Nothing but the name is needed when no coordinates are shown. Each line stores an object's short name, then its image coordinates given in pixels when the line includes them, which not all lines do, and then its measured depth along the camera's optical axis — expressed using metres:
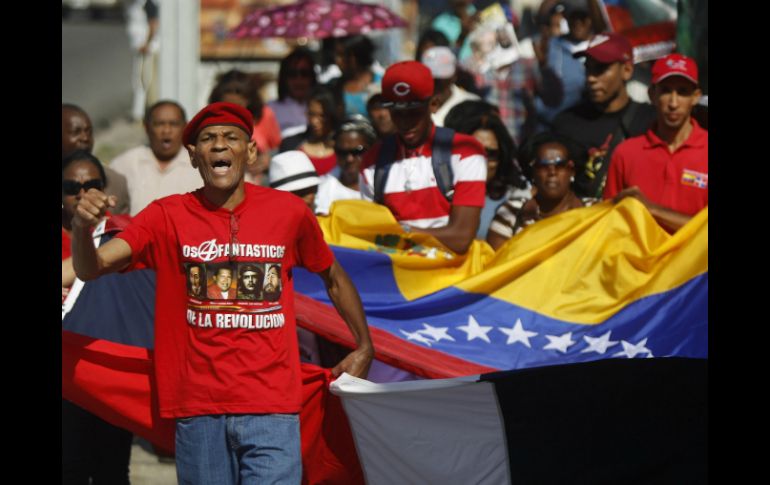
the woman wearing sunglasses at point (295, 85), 20.95
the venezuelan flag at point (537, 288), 13.98
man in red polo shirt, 15.23
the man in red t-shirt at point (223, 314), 10.40
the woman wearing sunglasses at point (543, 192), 15.70
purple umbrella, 21.86
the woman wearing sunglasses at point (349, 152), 17.38
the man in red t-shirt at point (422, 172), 14.76
